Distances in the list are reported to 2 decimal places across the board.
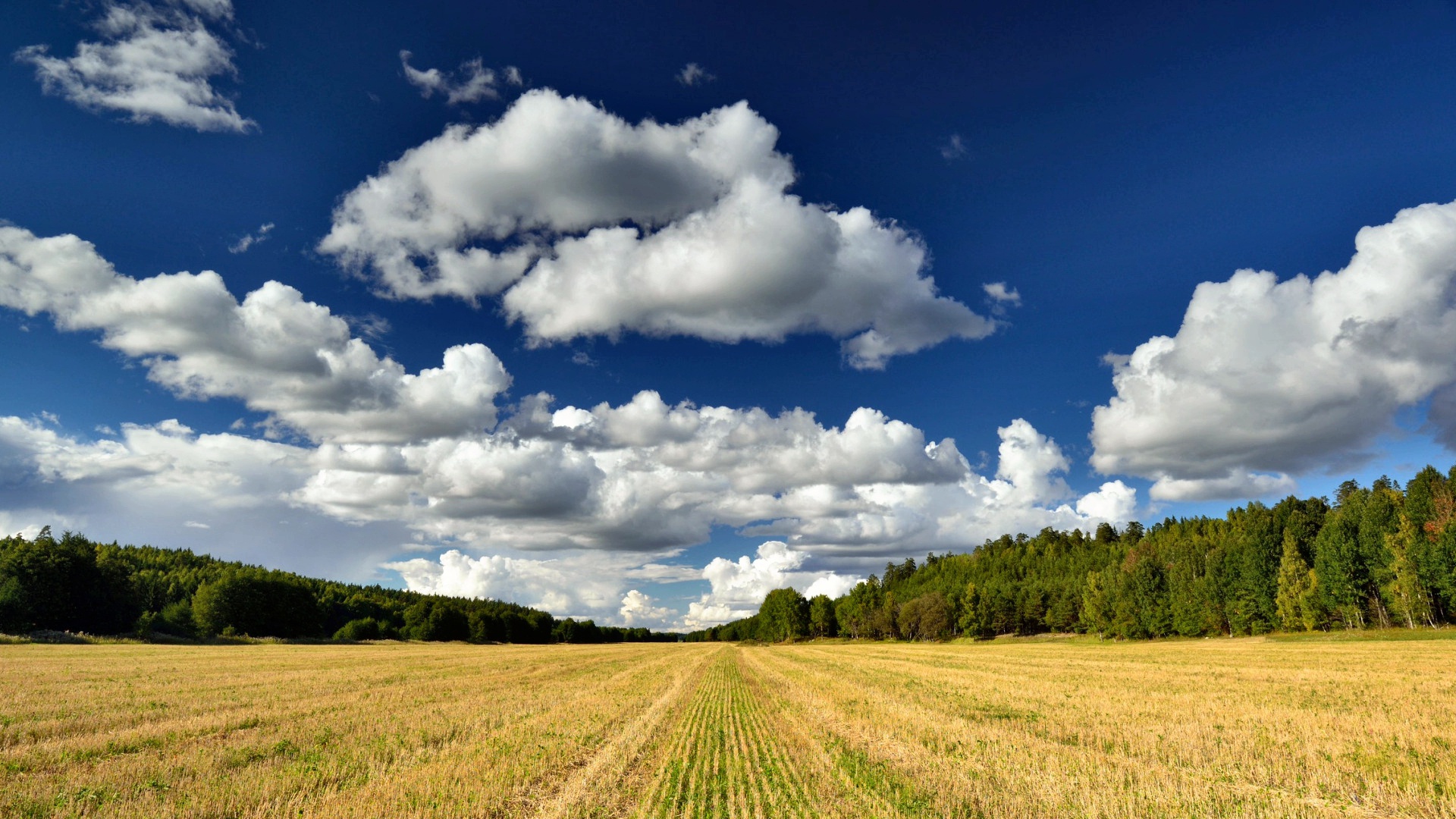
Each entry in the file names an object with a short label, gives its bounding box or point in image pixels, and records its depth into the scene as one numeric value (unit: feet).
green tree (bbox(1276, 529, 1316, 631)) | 293.23
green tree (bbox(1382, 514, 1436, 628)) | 256.32
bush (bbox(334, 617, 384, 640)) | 466.29
